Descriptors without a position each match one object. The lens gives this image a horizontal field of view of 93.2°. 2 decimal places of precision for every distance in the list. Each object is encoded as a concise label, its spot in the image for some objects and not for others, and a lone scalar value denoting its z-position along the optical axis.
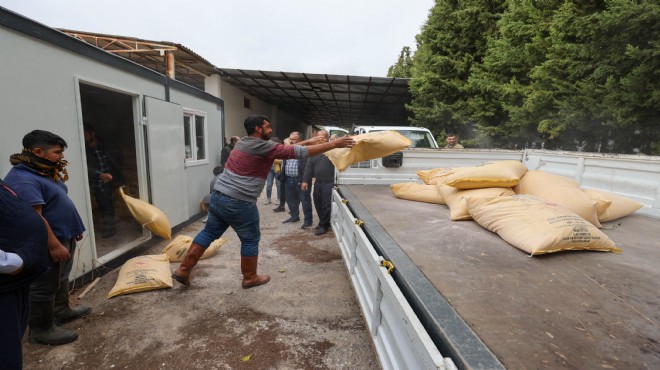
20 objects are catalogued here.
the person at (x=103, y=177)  4.12
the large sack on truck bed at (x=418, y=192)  3.08
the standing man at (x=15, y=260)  1.25
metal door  4.16
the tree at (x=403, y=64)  17.97
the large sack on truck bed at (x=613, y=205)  2.46
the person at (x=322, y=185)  4.84
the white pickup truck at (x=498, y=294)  1.00
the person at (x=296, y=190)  5.32
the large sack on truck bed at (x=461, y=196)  2.47
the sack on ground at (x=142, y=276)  2.95
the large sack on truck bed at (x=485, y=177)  2.64
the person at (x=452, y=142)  6.25
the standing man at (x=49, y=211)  2.00
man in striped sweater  2.66
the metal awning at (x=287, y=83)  8.43
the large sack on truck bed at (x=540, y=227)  1.75
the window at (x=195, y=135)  5.48
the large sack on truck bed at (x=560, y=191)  2.31
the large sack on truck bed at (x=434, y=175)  3.07
